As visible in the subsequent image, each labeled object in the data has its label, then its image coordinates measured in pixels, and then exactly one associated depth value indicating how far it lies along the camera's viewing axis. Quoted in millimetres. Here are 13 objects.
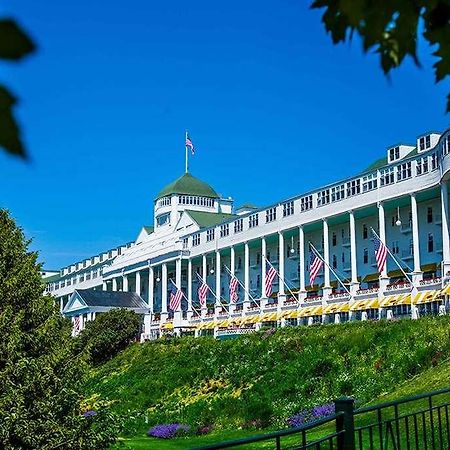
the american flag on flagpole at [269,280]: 53344
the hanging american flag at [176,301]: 66625
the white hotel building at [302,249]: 48812
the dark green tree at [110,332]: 61969
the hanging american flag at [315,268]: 47688
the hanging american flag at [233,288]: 59391
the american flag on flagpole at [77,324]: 74362
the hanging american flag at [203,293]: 63625
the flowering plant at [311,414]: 28062
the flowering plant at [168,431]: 32719
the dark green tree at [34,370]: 18609
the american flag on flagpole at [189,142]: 89125
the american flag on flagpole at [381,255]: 44188
